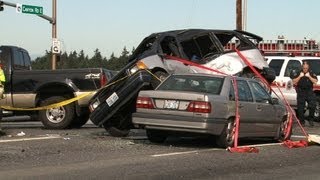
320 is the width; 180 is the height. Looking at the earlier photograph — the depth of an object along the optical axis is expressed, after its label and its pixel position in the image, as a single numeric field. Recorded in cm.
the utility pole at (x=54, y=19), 3238
